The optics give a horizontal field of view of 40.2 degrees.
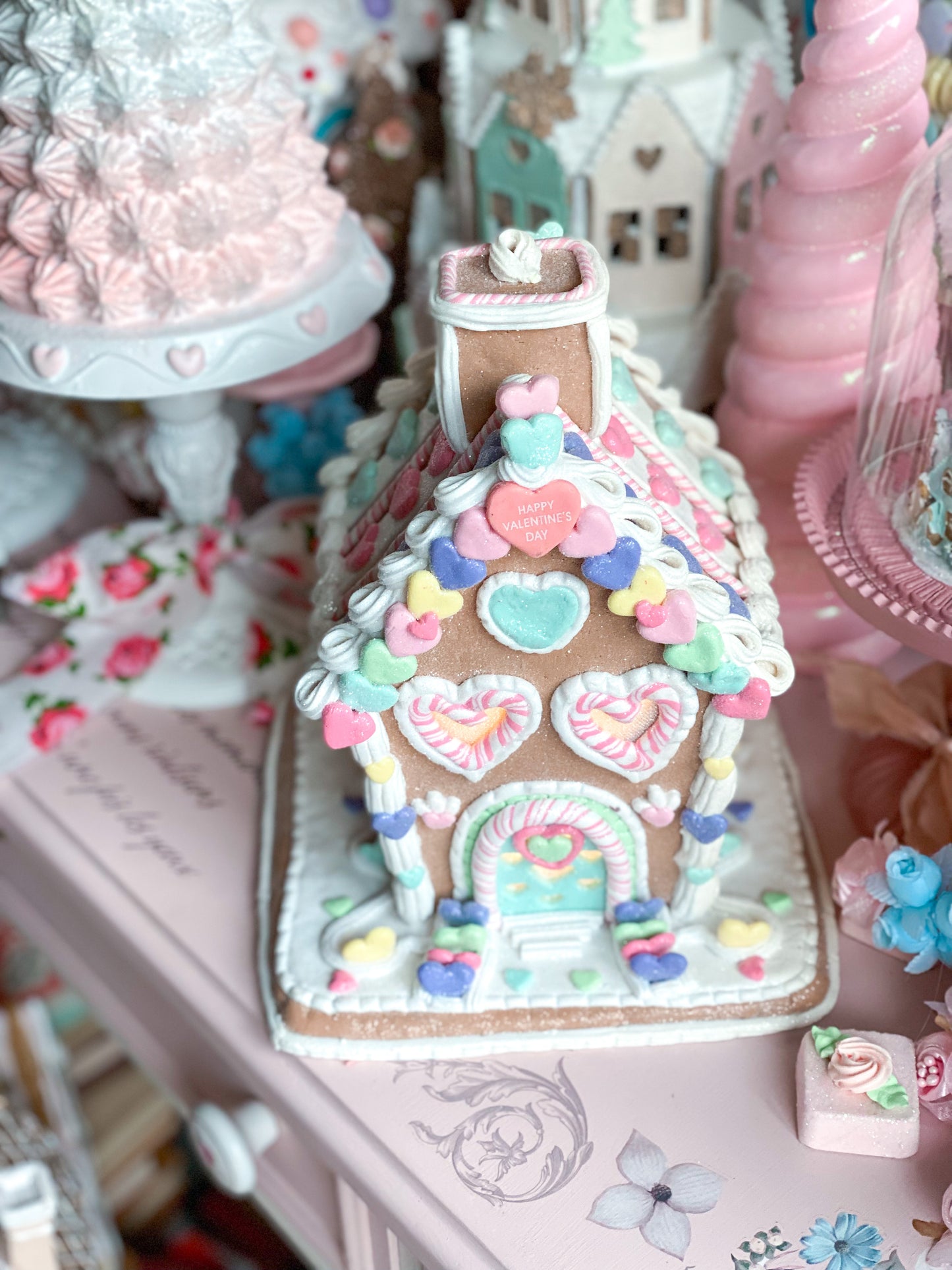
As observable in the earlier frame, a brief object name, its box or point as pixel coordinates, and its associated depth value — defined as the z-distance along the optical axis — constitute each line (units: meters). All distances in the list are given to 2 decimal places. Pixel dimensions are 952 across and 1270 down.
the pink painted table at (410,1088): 0.78
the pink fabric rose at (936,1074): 0.80
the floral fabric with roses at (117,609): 1.14
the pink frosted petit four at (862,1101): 0.78
